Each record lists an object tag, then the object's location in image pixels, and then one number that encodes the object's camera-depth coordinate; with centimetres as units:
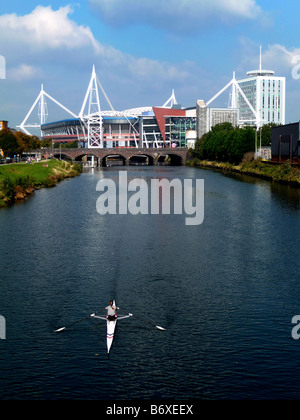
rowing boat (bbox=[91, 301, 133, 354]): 2259
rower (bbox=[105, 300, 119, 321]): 2406
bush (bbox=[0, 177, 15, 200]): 6794
